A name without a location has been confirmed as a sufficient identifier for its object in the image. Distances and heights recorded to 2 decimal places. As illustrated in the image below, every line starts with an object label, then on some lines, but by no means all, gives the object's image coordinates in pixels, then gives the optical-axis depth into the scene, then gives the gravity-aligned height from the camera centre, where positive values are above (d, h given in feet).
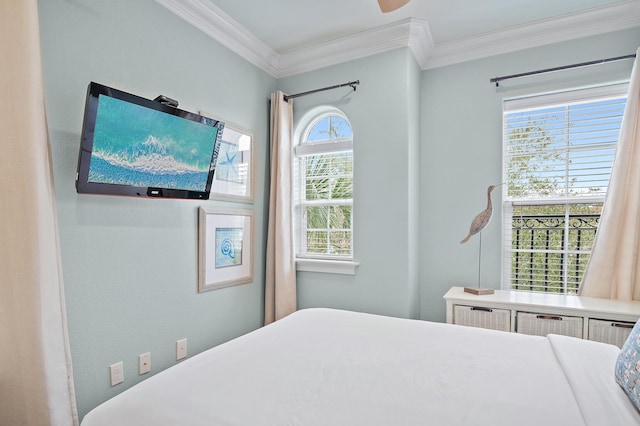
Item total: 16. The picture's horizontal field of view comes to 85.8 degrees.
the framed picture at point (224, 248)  8.08 -1.08
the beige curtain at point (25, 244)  4.58 -0.55
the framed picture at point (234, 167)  8.60 +1.00
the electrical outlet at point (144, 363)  6.84 -3.16
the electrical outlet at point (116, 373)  6.32 -3.12
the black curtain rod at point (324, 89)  9.51 +3.34
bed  3.18 -1.96
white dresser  6.68 -2.24
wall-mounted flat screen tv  5.54 +1.06
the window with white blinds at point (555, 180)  8.30 +0.70
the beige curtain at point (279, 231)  9.82 -0.74
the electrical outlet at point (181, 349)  7.58 -3.19
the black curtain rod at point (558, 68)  7.79 +3.34
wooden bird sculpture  8.53 -0.30
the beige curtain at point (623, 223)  7.39 -0.33
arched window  10.23 +0.55
